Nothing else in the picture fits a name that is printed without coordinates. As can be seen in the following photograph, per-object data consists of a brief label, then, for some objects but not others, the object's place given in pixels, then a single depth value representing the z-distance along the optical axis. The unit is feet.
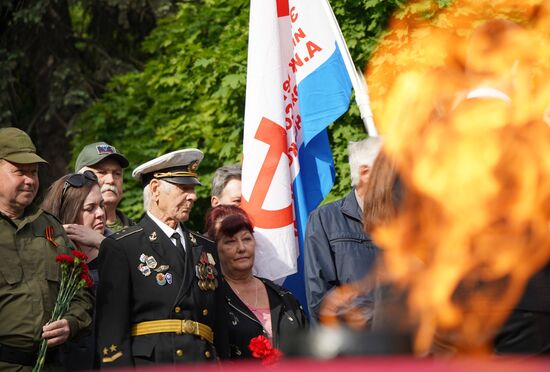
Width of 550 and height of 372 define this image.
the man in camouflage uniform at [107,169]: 50.88
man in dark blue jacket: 41.55
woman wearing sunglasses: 45.85
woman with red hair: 43.29
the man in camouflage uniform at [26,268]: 37.58
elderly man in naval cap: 38.34
